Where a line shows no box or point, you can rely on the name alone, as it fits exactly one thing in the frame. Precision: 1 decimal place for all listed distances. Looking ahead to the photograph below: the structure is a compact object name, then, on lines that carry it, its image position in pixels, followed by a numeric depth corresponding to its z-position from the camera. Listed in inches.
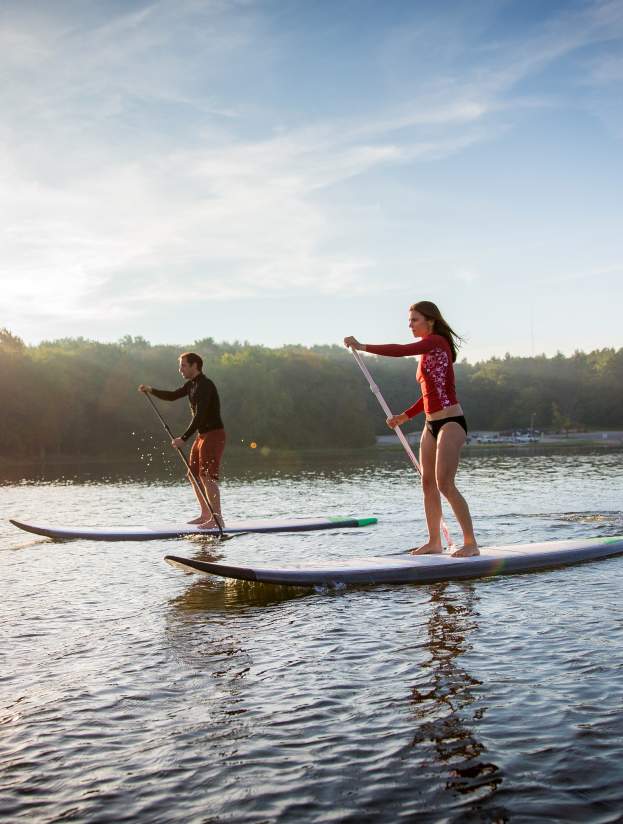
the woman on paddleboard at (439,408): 361.4
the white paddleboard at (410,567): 328.8
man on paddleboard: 503.2
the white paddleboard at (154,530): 515.5
